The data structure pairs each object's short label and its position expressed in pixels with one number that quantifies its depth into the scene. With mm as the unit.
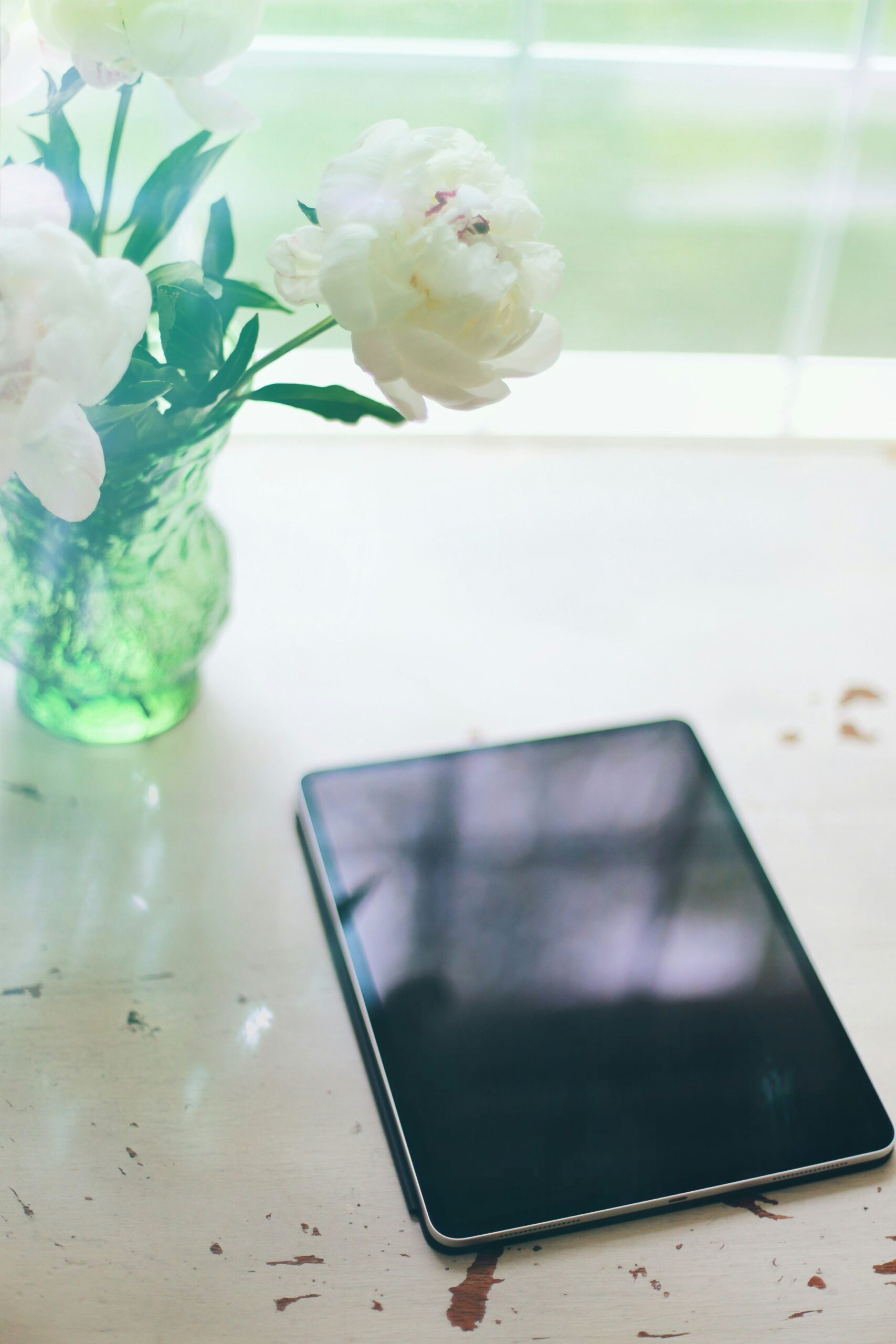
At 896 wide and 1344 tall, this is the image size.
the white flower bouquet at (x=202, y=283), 394
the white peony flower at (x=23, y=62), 485
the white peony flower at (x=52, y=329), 385
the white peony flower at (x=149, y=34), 423
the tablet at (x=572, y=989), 507
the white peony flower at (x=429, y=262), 404
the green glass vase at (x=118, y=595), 544
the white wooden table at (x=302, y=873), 488
